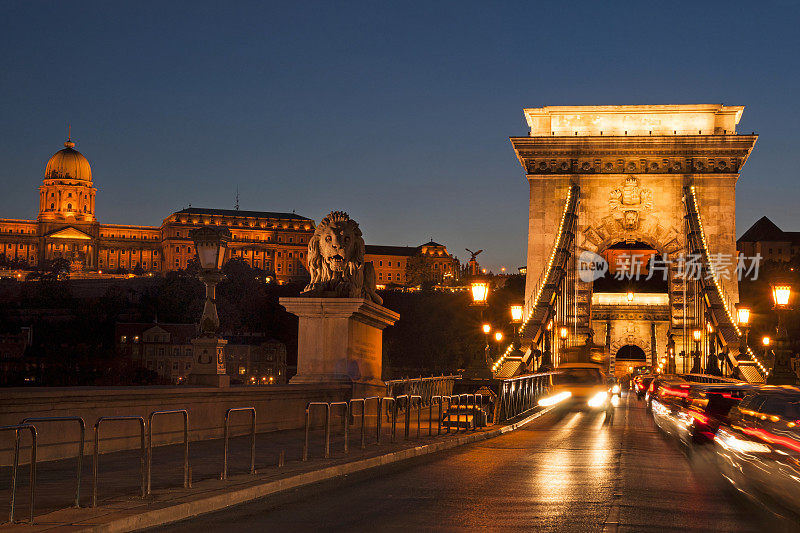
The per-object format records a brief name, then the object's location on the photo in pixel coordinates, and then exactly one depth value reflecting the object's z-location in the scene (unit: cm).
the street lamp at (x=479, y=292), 3111
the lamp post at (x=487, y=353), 3093
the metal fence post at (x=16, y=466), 916
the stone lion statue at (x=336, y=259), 2167
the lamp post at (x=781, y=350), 3222
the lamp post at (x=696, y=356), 5262
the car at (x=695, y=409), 1593
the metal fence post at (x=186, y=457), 1166
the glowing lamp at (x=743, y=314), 4519
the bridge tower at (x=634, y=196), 6669
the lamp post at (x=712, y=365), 4932
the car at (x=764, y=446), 1080
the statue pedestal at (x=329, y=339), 2120
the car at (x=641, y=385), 4926
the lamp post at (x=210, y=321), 1805
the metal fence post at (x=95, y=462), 1009
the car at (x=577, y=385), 3825
